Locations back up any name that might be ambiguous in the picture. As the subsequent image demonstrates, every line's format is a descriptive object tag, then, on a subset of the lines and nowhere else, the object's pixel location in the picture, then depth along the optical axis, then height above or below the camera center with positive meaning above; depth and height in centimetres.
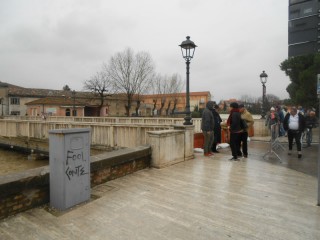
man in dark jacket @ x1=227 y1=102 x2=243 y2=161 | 750 -51
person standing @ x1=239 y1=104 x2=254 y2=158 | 804 -22
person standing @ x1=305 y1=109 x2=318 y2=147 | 1070 -48
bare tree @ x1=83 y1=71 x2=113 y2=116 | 4098 +424
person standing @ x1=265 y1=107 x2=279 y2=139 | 887 -26
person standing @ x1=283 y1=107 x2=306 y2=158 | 836 -41
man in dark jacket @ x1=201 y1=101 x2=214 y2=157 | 799 -44
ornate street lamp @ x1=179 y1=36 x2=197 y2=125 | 859 +218
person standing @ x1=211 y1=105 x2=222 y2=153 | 900 -56
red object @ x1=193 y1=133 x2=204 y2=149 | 928 -104
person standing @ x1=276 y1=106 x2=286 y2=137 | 1210 -4
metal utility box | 382 -83
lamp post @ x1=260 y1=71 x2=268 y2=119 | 1467 +171
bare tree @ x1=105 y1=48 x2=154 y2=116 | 3725 +542
